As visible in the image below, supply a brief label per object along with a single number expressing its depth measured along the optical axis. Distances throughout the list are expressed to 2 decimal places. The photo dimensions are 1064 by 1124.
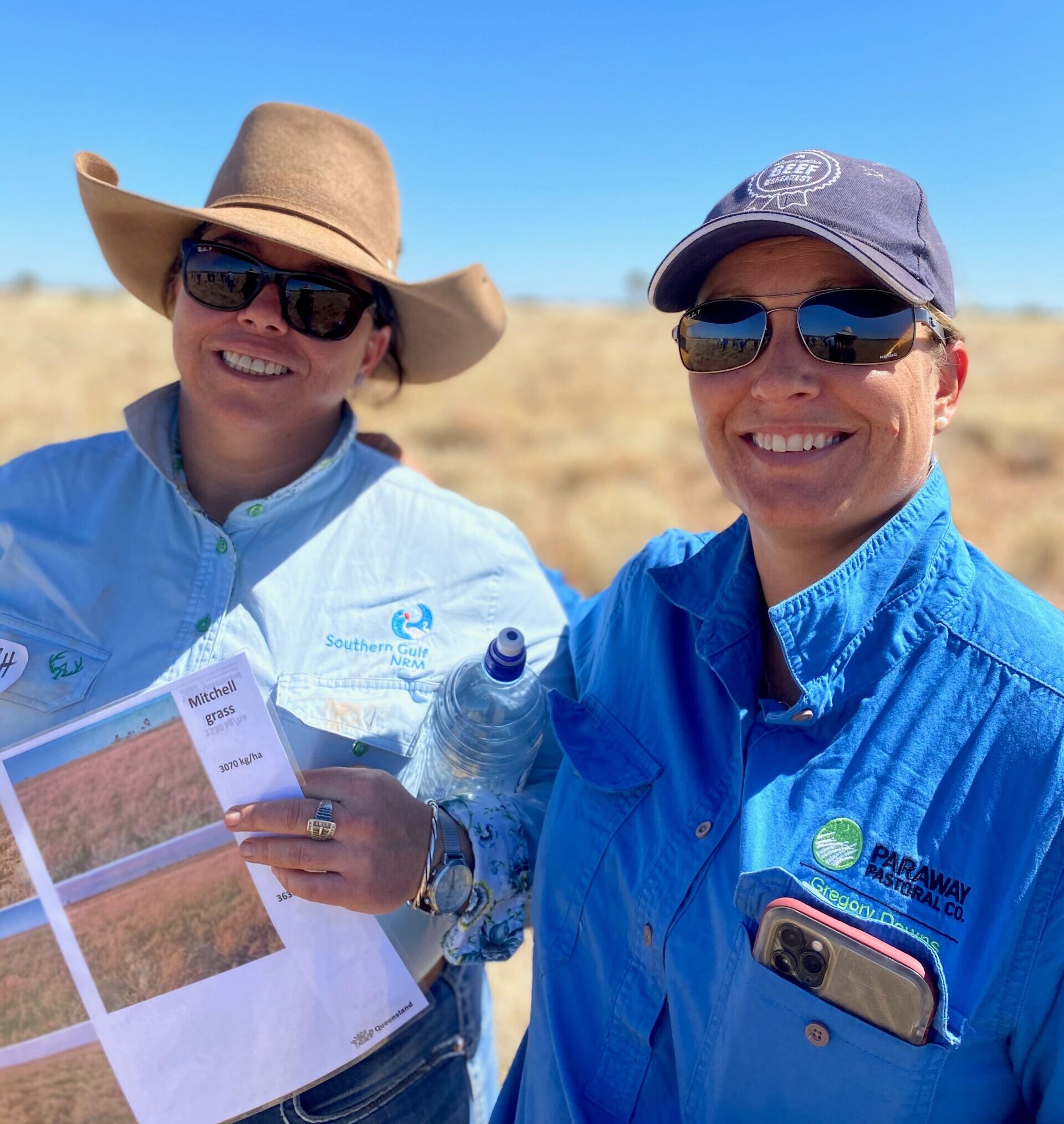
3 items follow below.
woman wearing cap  0.41
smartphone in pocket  0.40
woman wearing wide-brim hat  0.65
